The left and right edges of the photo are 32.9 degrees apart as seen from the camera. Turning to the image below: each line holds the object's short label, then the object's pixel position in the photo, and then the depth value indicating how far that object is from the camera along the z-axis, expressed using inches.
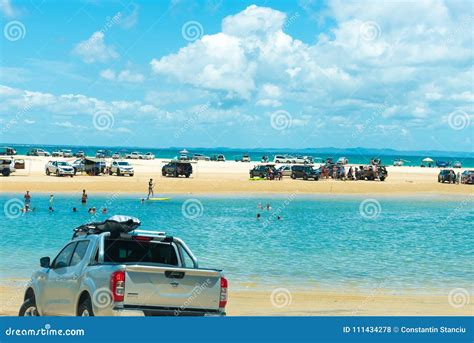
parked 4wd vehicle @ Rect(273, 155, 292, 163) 5147.6
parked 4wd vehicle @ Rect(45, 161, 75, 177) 3125.0
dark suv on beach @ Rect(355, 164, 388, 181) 3592.5
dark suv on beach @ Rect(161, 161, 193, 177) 3324.3
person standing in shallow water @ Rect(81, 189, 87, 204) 2099.5
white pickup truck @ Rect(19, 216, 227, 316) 401.4
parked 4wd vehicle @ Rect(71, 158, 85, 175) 3316.9
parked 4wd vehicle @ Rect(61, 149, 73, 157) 5290.4
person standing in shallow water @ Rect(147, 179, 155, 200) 2420.0
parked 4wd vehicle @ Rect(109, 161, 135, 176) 3270.2
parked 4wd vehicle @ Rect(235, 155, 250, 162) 5693.9
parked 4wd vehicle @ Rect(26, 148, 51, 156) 5398.6
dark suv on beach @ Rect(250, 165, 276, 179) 3368.6
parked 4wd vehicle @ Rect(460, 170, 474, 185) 3636.8
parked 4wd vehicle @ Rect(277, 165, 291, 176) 3601.9
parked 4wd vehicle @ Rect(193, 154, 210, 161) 5418.3
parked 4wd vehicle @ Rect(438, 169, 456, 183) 3700.8
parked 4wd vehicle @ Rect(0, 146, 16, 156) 4910.2
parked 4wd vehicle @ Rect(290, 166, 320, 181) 3444.9
